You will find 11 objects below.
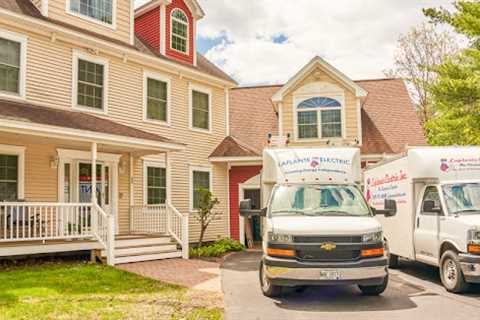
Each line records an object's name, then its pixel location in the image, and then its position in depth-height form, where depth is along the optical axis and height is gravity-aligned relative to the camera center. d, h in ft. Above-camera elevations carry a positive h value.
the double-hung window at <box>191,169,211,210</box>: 58.29 +1.19
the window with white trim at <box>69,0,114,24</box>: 48.04 +19.15
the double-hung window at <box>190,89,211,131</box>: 59.32 +10.44
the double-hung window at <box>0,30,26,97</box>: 40.65 +11.24
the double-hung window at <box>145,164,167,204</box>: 52.65 +0.88
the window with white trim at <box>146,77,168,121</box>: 53.83 +10.63
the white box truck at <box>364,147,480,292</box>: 27.55 -1.27
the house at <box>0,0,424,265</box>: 39.78 +7.91
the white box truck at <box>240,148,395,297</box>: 24.17 -1.88
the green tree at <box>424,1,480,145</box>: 53.52 +12.47
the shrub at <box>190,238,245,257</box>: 49.60 -6.26
